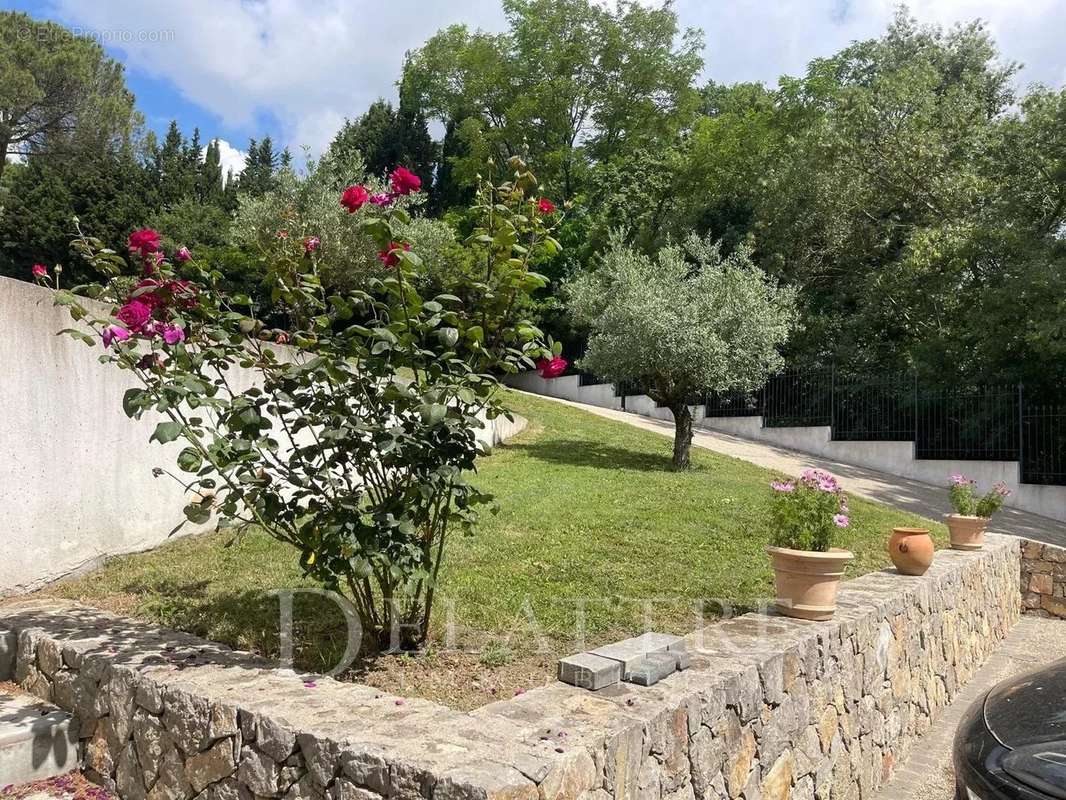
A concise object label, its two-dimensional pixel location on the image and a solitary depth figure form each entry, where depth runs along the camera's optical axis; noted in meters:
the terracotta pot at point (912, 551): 5.08
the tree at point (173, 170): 26.84
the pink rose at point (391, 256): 2.93
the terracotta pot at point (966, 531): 6.67
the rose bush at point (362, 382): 2.83
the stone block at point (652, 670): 2.70
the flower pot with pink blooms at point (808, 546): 3.71
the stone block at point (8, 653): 3.27
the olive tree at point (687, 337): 10.03
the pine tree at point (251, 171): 29.88
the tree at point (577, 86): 26.70
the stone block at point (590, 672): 2.62
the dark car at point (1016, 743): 2.03
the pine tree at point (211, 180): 29.18
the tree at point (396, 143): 30.92
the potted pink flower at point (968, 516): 6.69
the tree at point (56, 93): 22.94
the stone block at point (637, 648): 2.77
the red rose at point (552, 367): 3.12
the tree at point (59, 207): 23.05
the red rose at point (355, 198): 2.96
